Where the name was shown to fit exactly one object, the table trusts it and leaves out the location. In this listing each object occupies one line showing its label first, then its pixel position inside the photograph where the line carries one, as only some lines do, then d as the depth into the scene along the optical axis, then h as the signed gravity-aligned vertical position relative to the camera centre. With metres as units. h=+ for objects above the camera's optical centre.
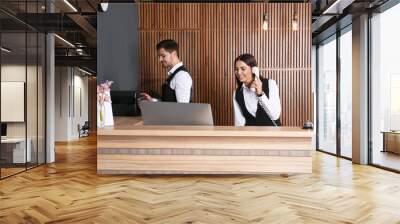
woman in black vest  5.34 +0.18
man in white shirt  5.21 +0.48
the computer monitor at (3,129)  6.36 -0.26
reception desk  4.98 -0.50
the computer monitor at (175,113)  4.69 -0.02
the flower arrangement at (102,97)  5.05 +0.19
